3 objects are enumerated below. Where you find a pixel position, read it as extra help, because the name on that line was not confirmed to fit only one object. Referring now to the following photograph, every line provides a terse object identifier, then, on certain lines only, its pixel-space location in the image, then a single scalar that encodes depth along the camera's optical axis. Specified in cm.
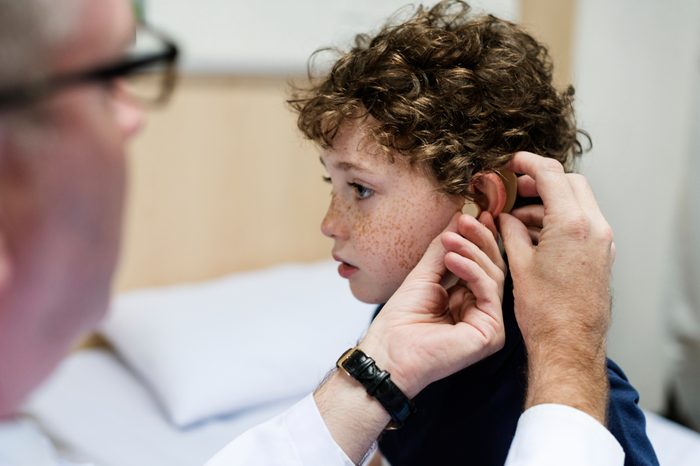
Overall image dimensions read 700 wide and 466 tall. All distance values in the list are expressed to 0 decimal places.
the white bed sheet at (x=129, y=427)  168
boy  108
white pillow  189
